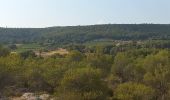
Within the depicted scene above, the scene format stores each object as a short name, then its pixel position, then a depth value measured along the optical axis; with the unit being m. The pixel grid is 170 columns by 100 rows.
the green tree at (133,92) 30.97
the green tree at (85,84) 30.79
